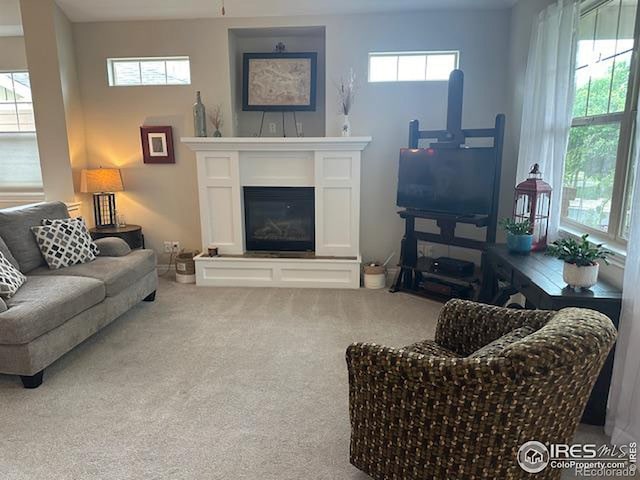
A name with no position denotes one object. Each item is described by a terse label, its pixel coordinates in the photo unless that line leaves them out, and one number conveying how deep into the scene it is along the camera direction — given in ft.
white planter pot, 7.02
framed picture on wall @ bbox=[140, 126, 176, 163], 15.05
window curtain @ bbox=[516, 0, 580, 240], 9.34
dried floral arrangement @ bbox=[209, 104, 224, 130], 14.71
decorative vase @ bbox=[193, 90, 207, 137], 14.26
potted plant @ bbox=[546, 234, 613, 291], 7.03
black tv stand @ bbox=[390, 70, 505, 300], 11.82
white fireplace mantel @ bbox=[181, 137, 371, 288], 14.10
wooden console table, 6.85
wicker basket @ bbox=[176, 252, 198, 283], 14.90
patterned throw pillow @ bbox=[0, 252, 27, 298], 8.81
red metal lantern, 9.61
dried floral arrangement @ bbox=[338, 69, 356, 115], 14.12
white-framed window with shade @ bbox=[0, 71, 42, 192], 16.28
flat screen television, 12.00
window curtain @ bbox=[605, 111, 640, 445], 6.31
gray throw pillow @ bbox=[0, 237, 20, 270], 10.21
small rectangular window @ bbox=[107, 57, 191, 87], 14.88
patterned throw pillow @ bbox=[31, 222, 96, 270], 11.03
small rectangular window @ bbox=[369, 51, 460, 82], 14.03
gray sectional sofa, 8.14
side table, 14.37
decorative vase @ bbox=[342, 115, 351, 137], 13.94
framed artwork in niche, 14.57
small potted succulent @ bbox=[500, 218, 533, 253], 9.62
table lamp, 14.51
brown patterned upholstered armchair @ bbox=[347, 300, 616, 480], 4.43
